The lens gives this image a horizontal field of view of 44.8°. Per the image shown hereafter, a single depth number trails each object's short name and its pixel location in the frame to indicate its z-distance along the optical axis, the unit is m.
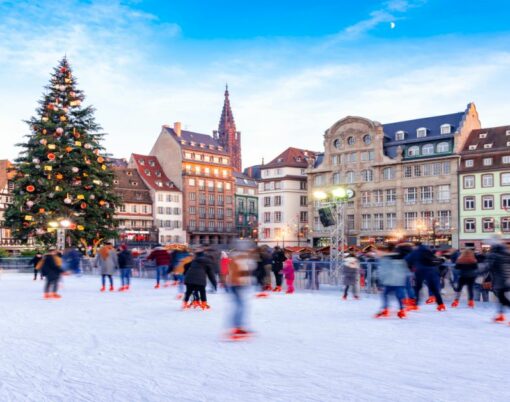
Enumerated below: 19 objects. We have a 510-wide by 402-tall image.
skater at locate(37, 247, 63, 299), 17.74
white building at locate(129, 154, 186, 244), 84.88
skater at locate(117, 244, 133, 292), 21.25
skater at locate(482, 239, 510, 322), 11.36
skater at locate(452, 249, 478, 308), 14.27
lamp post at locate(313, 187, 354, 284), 22.38
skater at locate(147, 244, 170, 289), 23.13
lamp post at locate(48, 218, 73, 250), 32.94
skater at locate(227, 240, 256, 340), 10.19
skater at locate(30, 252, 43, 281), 28.72
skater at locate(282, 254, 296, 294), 20.75
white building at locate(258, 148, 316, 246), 79.88
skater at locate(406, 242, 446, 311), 14.04
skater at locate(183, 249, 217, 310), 13.95
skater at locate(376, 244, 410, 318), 12.55
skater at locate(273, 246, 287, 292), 21.38
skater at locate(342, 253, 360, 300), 18.27
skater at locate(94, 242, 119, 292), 20.70
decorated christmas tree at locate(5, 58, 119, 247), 38.56
